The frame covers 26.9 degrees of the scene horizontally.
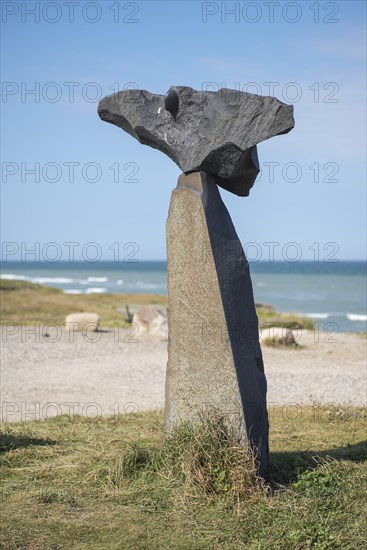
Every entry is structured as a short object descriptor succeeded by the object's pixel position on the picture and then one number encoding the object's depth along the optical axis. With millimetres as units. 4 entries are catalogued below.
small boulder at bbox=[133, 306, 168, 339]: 22094
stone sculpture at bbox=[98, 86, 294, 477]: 7301
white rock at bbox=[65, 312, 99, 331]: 22922
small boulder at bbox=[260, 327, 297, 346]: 19922
